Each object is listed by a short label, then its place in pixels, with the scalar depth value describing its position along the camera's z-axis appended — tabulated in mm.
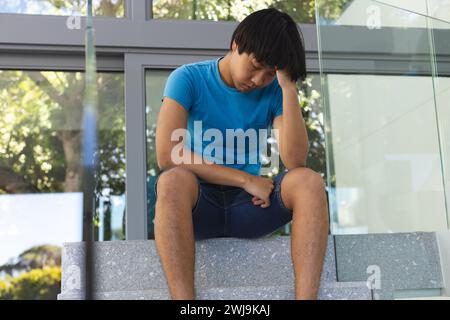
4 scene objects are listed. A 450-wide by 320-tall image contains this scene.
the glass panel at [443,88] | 1924
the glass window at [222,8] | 2701
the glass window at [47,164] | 2729
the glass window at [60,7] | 2582
